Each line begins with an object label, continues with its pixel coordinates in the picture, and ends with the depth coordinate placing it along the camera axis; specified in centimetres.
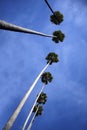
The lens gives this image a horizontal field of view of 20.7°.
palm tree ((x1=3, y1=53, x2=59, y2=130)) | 1490
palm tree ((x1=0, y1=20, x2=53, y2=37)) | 1062
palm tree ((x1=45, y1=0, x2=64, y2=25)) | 2931
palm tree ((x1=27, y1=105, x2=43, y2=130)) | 3788
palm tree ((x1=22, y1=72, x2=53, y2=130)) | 3844
